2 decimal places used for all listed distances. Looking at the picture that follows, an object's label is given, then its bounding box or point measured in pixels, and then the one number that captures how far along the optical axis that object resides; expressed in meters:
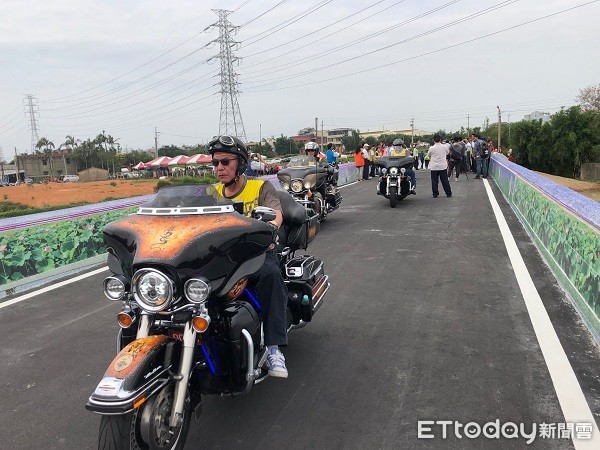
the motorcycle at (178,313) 2.68
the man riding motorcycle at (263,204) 3.62
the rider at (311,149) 11.88
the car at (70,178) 73.28
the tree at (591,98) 61.75
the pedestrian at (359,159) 24.23
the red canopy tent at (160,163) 62.25
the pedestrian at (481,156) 21.39
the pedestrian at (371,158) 25.02
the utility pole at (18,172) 82.21
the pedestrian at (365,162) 24.33
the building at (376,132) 163.57
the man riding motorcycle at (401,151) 14.45
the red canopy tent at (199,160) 57.69
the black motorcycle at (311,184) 11.02
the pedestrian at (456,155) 21.15
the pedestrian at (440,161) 15.20
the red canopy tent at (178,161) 58.94
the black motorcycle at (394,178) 13.93
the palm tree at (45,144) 102.19
